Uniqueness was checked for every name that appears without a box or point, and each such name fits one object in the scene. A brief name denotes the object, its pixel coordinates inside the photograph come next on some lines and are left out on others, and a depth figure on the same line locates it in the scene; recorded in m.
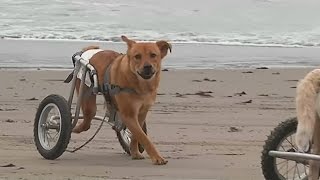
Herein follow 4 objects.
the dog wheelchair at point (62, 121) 13.70
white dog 9.58
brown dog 13.28
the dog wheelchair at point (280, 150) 11.57
